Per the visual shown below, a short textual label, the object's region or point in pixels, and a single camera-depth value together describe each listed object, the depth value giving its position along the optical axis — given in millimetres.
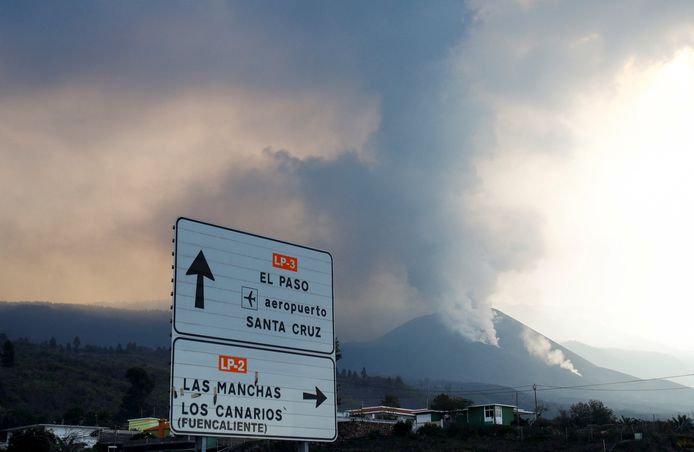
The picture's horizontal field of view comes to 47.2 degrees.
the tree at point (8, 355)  145875
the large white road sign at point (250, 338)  15234
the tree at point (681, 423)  75262
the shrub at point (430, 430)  86250
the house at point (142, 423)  98750
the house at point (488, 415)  95562
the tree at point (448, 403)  109250
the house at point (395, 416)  100156
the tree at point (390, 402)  132250
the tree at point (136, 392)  129500
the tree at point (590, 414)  90938
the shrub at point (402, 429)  86688
